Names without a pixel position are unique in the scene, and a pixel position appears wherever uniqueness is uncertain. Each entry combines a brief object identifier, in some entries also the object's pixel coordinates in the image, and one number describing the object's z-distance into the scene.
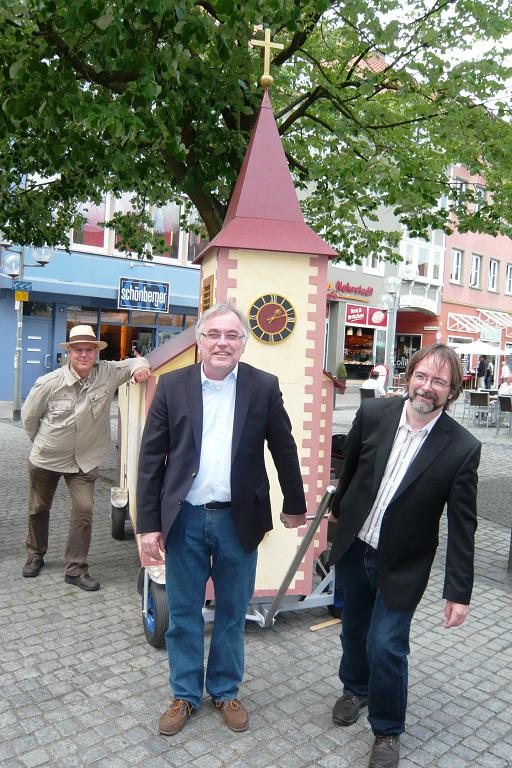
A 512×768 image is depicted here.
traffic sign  14.52
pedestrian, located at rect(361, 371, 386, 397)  16.06
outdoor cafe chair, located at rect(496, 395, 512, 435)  15.40
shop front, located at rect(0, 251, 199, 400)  18.89
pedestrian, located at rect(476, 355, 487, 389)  31.48
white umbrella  22.06
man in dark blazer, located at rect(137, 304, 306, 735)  3.10
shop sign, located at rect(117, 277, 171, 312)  20.61
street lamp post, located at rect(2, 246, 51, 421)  14.66
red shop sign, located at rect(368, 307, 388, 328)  29.43
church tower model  4.41
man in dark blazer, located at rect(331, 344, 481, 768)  2.88
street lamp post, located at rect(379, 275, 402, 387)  20.31
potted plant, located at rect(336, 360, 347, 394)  27.84
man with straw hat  5.10
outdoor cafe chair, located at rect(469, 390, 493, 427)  16.52
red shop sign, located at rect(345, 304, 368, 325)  29.69
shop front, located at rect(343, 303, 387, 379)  29.97
